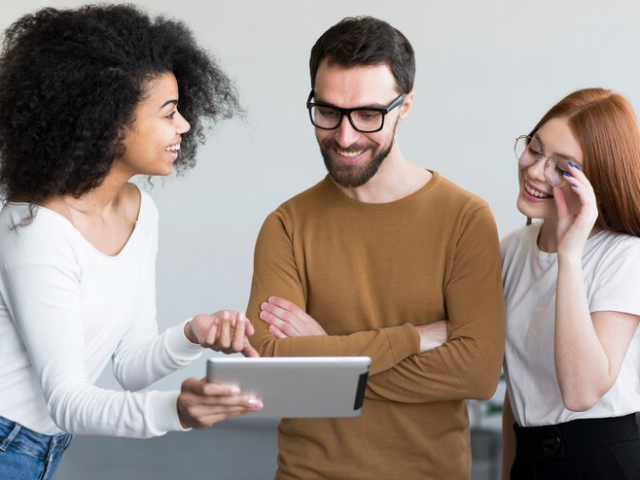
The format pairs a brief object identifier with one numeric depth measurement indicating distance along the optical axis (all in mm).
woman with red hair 2088
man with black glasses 2254
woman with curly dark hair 1892
